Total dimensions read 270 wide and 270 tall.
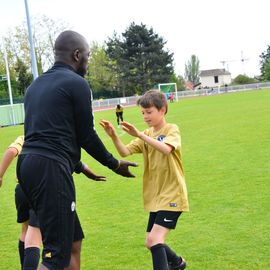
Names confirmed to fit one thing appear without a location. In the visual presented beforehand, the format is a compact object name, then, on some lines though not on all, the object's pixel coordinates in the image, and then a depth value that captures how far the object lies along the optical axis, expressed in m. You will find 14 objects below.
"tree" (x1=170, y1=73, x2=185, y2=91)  82.54
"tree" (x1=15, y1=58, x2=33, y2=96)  61.66
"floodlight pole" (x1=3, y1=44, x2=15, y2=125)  40.53
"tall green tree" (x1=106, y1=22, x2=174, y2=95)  77.19
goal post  70.00
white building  135.12
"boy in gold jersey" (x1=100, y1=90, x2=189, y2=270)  4.42
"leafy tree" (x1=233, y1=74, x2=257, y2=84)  96.57
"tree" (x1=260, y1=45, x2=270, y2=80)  95.12
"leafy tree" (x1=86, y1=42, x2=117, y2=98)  79.06
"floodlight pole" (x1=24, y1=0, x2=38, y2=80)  22.38
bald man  3.36
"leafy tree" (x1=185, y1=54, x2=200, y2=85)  144.38
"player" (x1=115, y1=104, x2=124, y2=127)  27.36
